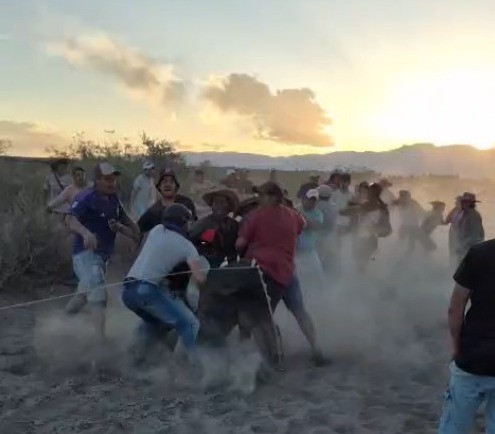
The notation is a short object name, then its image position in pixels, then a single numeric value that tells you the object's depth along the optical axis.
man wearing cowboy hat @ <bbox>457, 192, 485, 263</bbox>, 9.44
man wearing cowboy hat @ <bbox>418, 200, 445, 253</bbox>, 11.30
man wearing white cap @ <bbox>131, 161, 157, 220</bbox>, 10.07
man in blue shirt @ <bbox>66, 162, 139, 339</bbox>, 6.21
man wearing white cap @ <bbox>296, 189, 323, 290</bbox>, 7.51
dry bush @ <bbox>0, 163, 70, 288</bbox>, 9.09
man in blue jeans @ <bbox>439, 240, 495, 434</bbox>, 3.47
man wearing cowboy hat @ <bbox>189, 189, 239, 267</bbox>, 6.24
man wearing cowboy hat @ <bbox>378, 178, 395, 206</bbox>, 11.68
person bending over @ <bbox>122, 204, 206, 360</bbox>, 5.49
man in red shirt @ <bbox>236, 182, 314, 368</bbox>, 5.98
